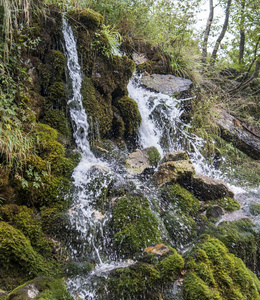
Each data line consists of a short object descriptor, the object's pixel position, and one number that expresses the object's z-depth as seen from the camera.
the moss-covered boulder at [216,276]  2.51
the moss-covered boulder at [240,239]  3.35
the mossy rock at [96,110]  4.98
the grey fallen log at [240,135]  7.74
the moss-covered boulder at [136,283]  2.51
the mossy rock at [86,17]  5.31
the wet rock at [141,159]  4.82
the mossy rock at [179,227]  3.56
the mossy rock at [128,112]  5.78
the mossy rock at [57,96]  4.62
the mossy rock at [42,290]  2.00
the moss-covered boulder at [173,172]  4.41
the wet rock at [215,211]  4.20
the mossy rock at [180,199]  4.15
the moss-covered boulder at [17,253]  2.45
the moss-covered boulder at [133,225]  3.16
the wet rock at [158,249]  2.87
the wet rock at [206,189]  4.70
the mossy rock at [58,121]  4.46
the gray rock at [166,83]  7.01
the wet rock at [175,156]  4.96
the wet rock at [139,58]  7.56
